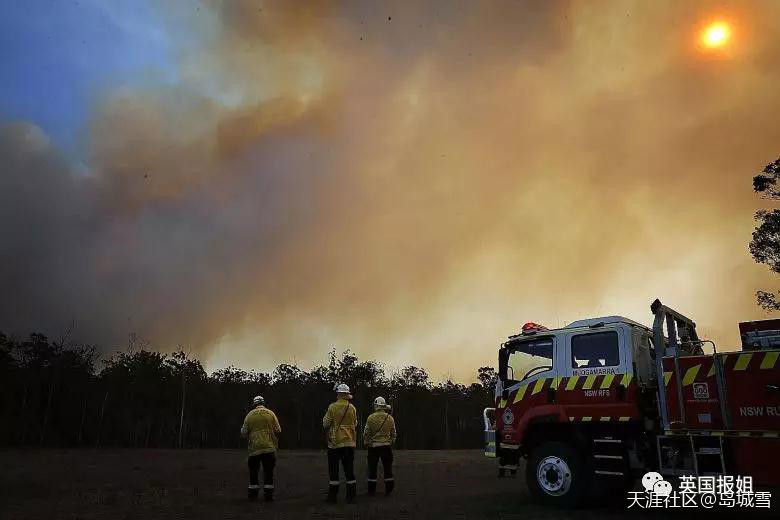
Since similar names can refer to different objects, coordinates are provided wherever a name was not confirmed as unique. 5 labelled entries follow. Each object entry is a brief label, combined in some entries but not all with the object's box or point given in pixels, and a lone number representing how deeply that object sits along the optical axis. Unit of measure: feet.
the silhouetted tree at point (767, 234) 94.73
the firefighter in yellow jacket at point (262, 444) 38.04
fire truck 28.40
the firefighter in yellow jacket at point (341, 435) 37.99
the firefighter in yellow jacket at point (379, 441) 40.52
